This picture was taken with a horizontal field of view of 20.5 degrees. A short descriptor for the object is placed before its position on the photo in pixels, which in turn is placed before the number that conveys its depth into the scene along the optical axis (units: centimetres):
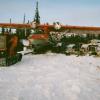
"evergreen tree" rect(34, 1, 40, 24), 5312
